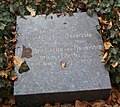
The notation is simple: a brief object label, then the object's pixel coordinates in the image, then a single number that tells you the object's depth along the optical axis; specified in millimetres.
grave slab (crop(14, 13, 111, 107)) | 2227
